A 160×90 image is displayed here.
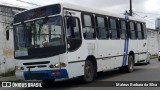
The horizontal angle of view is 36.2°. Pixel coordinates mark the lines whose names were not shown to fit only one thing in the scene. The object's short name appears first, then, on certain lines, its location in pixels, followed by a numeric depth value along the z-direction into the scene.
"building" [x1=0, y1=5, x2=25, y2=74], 14.47
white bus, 8.75
